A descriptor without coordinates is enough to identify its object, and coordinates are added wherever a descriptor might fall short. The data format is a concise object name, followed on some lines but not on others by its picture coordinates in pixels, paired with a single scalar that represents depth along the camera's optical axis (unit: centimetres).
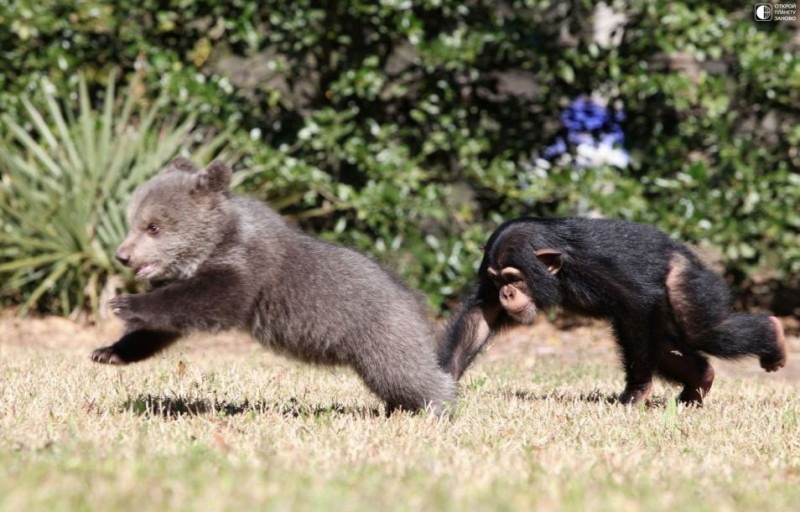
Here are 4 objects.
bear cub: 1050
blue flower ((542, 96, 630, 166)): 2147
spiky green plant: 1905
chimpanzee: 1227
